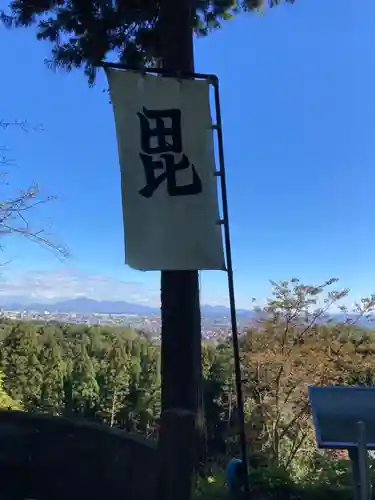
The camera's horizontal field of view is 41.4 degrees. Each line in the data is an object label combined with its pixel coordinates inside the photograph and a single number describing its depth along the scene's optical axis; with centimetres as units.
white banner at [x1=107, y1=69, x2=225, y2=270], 230
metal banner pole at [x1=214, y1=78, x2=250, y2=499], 226
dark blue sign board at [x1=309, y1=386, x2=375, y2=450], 184
